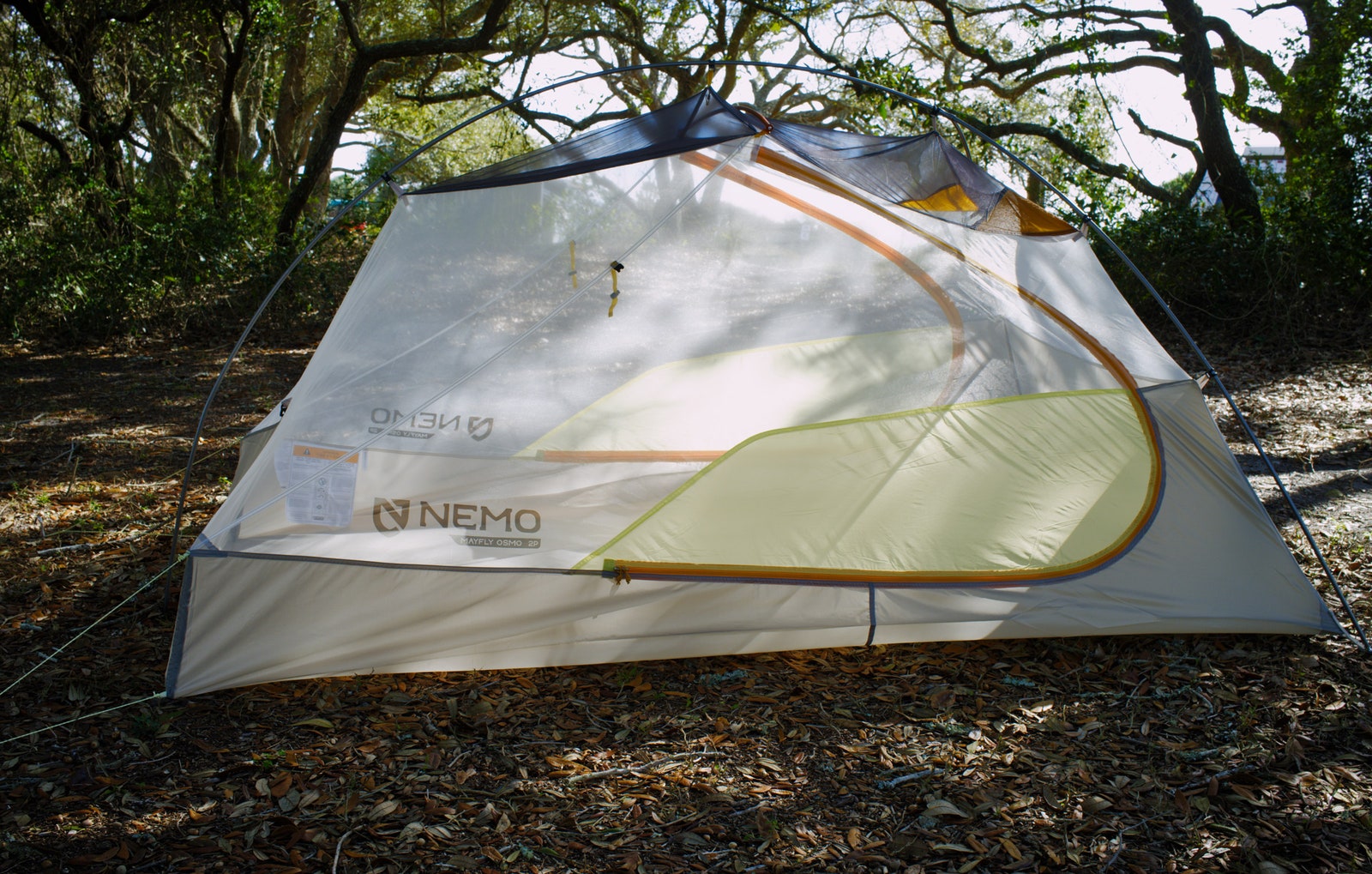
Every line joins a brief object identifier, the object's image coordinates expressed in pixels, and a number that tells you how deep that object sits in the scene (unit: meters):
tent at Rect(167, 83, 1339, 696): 2.72
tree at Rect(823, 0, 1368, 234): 6.77
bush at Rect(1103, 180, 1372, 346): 6.49
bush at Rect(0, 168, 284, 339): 7.14
